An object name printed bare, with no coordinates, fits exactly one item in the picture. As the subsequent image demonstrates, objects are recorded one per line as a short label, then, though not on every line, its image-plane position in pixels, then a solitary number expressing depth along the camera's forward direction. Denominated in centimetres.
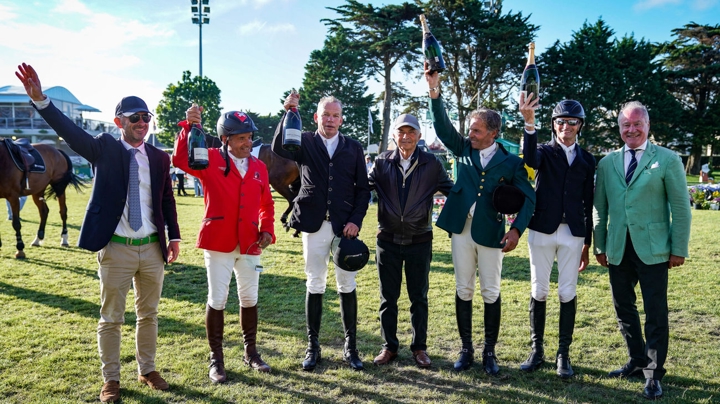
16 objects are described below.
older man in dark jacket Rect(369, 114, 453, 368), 405
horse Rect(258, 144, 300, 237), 1172
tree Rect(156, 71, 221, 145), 4177
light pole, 2972
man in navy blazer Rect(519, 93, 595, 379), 392
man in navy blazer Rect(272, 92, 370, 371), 402
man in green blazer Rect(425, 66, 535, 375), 391
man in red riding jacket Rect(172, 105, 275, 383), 372
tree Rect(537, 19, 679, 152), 3694
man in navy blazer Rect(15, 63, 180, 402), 331
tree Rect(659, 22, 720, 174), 3844
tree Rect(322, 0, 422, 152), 3203
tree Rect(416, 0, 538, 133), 3347
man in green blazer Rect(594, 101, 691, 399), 363
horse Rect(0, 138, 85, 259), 846
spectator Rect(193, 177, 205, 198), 2248
